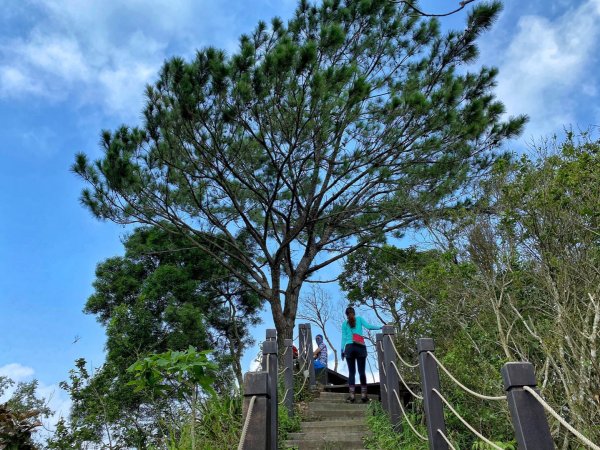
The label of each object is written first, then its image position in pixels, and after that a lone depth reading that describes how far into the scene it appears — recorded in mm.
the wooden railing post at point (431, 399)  3023
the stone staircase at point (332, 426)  4375
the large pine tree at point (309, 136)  6984
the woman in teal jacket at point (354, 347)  5746
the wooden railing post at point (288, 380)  5195
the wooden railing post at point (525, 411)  1640
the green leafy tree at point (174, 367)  2887
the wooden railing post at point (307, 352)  6830
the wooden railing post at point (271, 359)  3977
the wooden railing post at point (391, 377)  4500
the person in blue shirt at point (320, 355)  7898
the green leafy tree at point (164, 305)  9078
